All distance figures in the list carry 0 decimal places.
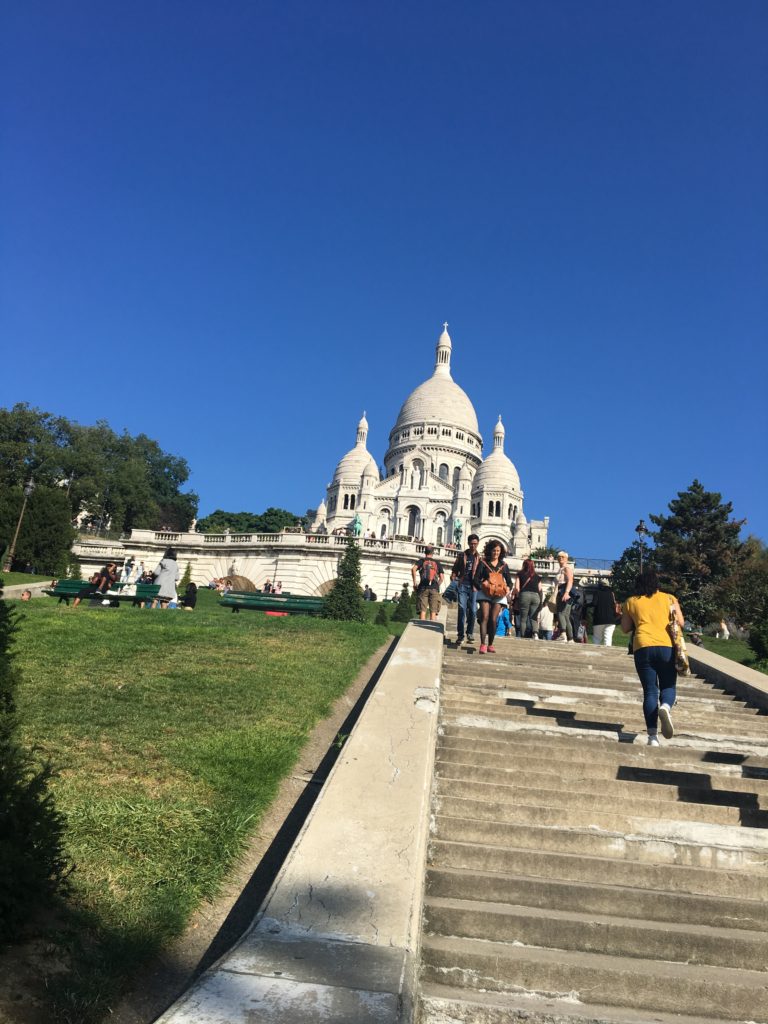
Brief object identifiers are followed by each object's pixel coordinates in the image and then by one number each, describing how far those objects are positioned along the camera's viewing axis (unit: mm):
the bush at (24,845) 3375
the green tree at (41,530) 33031
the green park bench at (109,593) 17422
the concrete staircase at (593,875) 3574
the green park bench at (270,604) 19797
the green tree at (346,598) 18391
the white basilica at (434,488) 71438
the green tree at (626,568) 36125
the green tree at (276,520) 83562
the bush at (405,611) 23109
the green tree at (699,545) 37281
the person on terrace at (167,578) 16219
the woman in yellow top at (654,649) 6578
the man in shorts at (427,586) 14156
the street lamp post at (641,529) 24734
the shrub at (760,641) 17766
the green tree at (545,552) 62862
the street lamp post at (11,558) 30912
